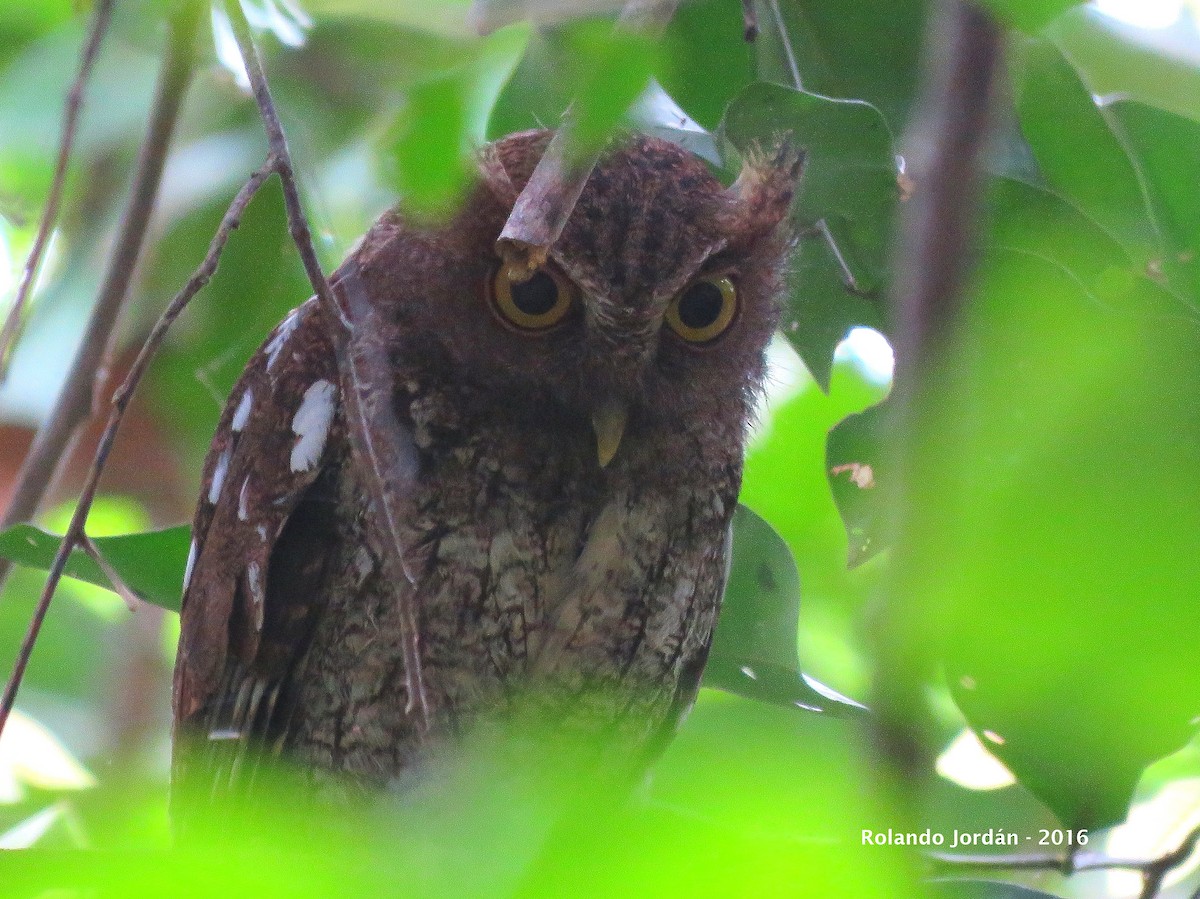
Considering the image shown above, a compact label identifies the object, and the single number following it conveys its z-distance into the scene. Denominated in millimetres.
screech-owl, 3779
